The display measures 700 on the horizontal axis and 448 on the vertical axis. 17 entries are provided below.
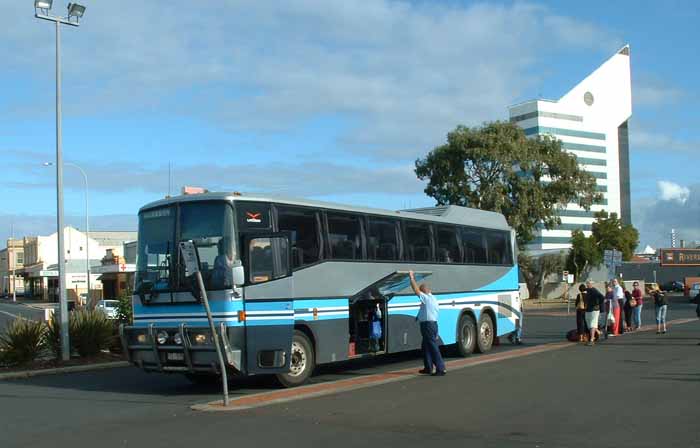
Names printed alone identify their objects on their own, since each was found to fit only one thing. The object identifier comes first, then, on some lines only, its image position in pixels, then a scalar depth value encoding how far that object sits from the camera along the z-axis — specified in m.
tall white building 165.50
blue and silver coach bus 12.69
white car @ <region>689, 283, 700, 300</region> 51.34
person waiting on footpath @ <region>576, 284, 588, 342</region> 21.25
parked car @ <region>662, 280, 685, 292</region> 82.06
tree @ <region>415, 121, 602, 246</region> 51.53
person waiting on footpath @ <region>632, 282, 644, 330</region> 26.39
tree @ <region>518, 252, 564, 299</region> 62.19
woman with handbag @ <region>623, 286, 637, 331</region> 26.03
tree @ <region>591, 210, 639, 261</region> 86.44
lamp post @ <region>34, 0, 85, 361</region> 19.02
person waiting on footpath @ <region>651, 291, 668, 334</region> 24.56
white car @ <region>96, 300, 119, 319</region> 38.36
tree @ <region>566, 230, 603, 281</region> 68.44
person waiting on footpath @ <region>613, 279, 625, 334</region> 24.39
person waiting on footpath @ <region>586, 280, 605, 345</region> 20.67
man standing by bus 14.80
